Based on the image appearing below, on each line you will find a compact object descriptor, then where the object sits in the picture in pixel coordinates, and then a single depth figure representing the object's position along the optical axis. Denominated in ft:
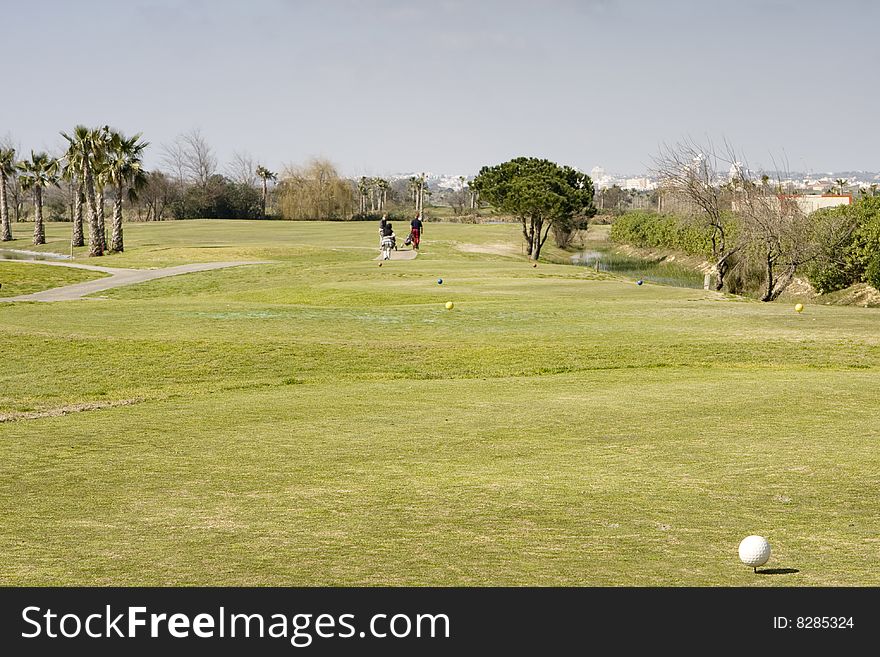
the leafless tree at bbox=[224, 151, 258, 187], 626.64
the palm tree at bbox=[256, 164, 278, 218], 525.34
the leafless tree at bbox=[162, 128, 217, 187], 552.82
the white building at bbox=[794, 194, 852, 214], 295.05
